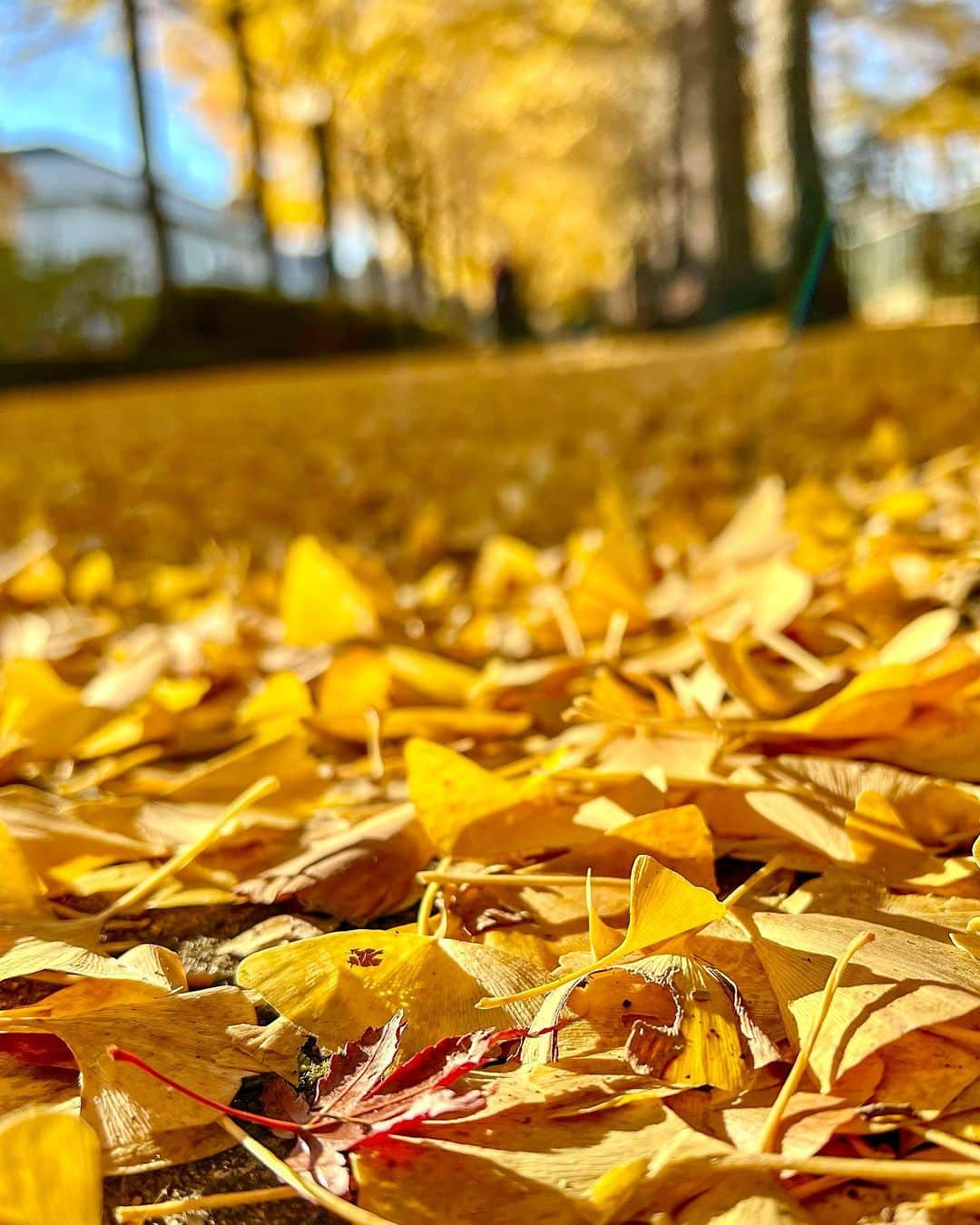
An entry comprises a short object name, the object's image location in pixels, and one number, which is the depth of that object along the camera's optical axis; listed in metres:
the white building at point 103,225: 10.88
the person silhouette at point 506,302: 18.31
